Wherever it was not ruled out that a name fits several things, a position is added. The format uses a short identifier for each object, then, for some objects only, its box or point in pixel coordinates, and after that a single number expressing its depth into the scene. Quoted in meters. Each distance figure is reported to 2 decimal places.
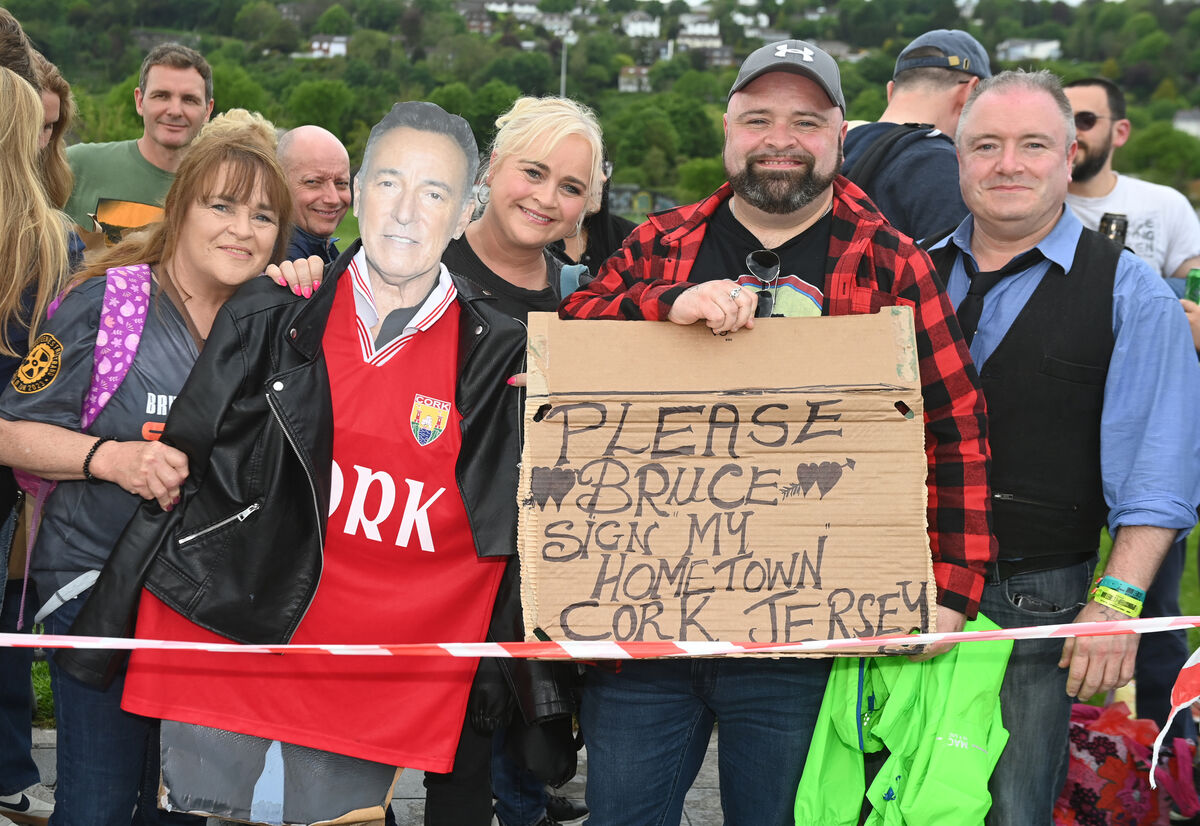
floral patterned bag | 3.71
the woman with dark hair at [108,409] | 2.61
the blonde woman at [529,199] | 3.24
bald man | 4.42
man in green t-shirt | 4.82
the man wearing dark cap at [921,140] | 3.66
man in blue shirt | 2.57
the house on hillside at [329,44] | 69.49
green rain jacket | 2.59
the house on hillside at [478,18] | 100.69
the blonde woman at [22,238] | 2.86
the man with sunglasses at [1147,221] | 4.64
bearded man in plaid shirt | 2.52
